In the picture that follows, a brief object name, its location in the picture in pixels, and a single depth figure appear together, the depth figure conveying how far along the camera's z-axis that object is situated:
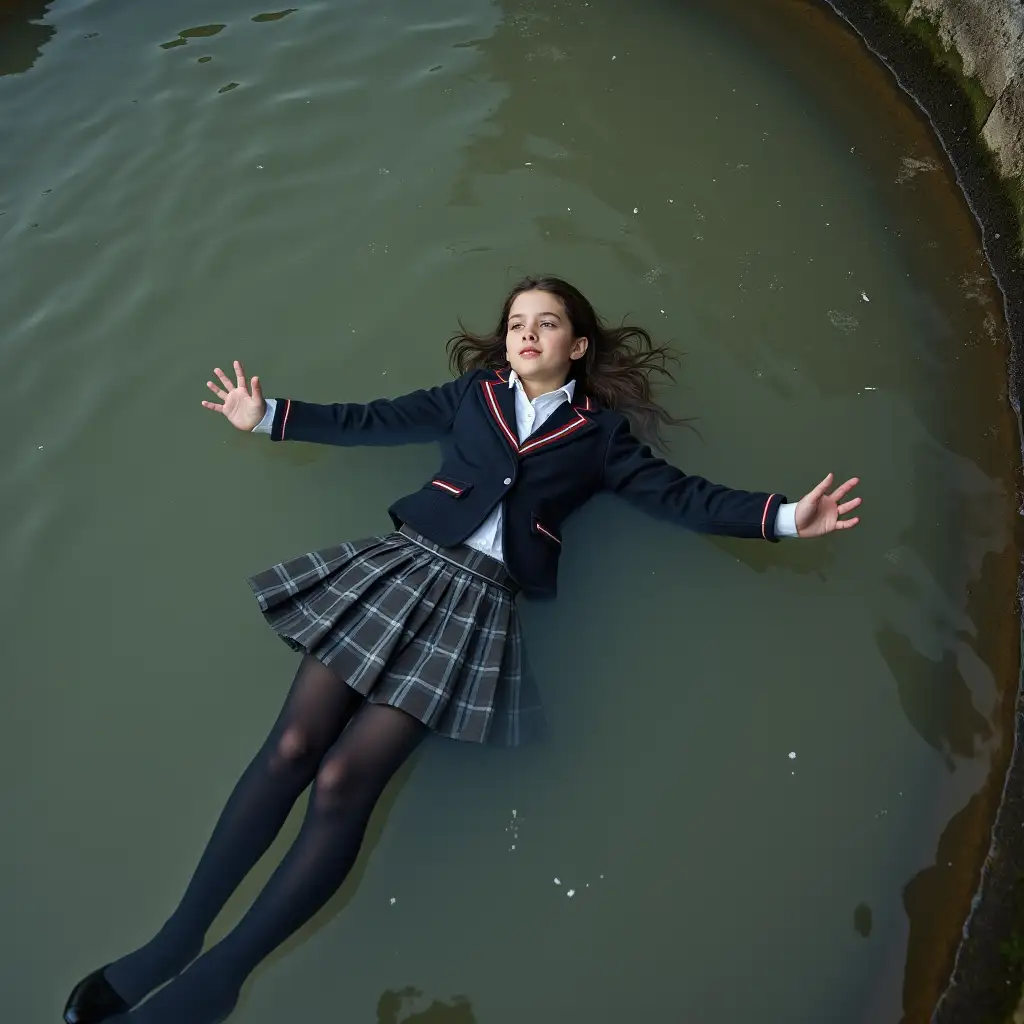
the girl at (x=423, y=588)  2.51
